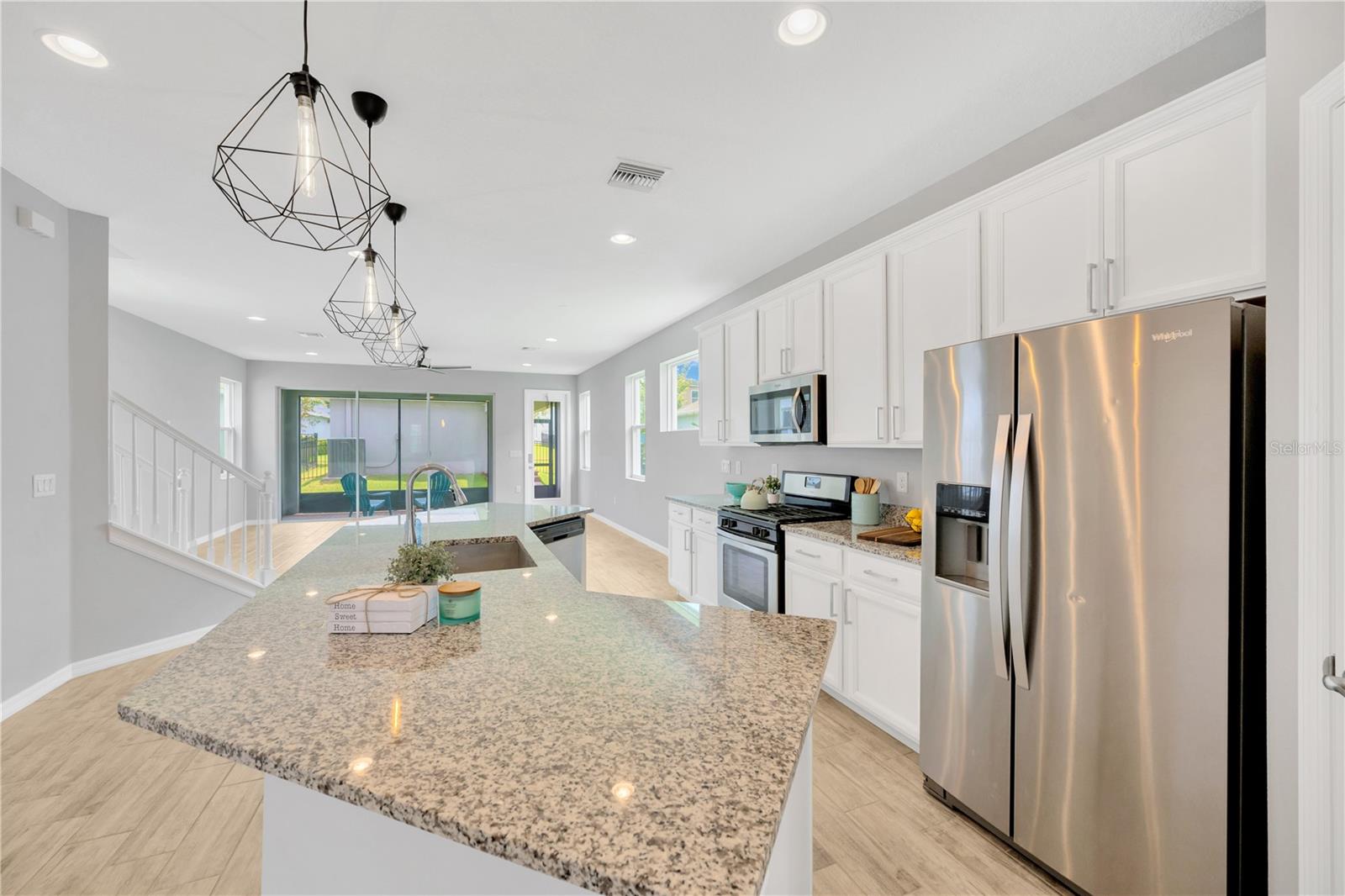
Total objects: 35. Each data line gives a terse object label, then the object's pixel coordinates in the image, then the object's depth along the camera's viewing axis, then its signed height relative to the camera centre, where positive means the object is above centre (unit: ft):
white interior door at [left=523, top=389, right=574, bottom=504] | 34.32 +0.00
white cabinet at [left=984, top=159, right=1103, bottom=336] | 6.48 +2.38
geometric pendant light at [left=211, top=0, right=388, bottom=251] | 3.84 +4.34
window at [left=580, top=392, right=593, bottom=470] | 32.71 +1.12
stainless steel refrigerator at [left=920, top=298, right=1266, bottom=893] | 4.61 -1.38
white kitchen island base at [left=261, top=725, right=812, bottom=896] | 2.78 -2.15
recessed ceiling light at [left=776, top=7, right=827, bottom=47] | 5.69 +4.31
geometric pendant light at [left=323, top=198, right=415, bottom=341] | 7.08 +4.33
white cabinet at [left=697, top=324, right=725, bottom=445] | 14.82 +1.74
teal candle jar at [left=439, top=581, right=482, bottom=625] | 4.54 -1.24
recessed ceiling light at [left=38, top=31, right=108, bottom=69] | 5.97 +4.29
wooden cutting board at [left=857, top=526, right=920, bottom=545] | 8.39 -1.29
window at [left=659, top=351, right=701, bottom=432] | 19.84 +2.08
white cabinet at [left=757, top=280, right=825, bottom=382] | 11.07 +2.38
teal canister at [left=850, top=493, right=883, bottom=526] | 10.06 -1.06
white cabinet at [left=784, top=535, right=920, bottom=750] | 7.72 -2.59
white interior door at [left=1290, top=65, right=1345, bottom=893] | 3.70 -0.26
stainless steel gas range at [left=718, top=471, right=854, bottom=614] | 10.28 -1.65
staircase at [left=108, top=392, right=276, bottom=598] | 12.15 -1.68
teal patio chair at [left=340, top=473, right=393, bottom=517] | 30.73 -2.65
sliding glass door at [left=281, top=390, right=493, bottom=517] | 30.12 +0.22
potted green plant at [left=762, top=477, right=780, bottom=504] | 12.89 -0.91
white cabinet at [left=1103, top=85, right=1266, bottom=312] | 5.28 +2.40
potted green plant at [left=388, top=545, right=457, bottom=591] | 5.01 -1.02
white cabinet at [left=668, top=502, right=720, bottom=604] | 13.19 -2.58
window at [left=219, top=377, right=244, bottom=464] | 26.53 +1.57
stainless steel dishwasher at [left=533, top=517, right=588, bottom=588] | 9.80 -1.62
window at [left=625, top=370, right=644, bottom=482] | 24.99 +1.00
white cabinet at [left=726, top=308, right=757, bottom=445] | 13.39 +1.90
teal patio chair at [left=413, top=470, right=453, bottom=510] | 32.71 -2.48
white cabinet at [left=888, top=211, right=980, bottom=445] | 7.86 +2.15
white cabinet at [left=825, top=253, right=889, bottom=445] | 9.49 +1.65
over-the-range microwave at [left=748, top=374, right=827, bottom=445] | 10.94 +0.79
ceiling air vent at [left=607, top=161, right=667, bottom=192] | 8.91 +4.36
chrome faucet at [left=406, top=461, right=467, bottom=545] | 5.99 -0.42
